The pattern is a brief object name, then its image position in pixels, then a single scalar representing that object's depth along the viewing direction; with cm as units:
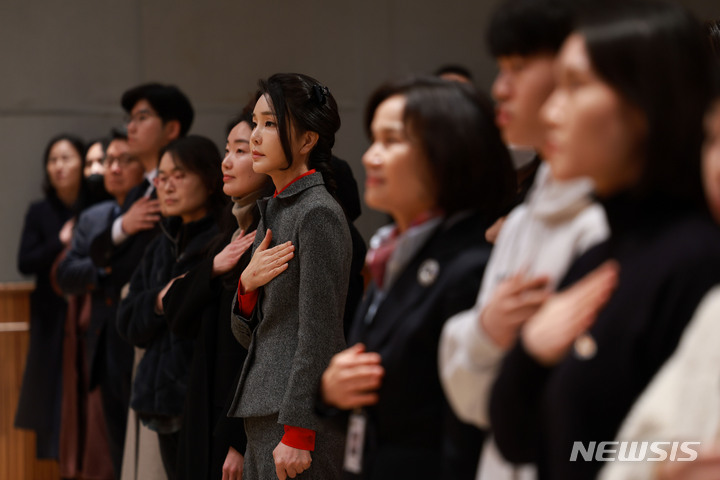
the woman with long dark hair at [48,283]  993
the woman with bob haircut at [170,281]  655
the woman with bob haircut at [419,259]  320
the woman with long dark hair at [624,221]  225
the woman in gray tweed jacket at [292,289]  481
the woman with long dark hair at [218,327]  568
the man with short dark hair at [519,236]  268
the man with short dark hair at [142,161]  809
